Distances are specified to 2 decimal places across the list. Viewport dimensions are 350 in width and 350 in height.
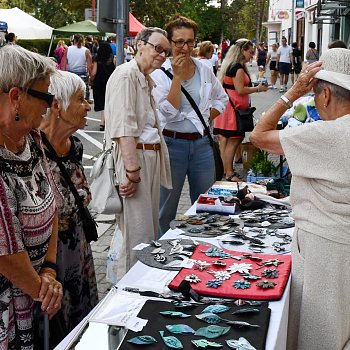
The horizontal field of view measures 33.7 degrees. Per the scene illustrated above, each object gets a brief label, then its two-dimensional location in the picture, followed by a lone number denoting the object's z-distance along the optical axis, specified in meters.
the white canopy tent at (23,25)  23.48
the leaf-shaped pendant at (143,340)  1.82
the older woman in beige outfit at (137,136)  3.60
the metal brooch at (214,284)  2.29
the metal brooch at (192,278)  2.34
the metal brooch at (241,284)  2.28
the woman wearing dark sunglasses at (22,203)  1.97
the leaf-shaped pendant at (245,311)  2.04
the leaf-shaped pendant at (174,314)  2.00
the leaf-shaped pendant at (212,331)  1.87
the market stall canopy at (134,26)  19.77
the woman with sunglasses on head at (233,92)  7.12
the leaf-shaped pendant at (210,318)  1.97
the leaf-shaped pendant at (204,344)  1.81
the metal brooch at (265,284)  2.29
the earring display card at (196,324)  1.85
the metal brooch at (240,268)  2.46
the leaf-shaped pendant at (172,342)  1.81
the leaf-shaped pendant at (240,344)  1.80
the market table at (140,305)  1.99
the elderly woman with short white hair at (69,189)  2.71
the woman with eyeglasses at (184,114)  4.09
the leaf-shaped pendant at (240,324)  1.94
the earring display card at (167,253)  2.60
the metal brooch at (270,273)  2.41
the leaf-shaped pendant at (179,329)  1.89
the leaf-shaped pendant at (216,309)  2.04
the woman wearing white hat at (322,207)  2.29
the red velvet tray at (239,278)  2.23
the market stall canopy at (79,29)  22.05
